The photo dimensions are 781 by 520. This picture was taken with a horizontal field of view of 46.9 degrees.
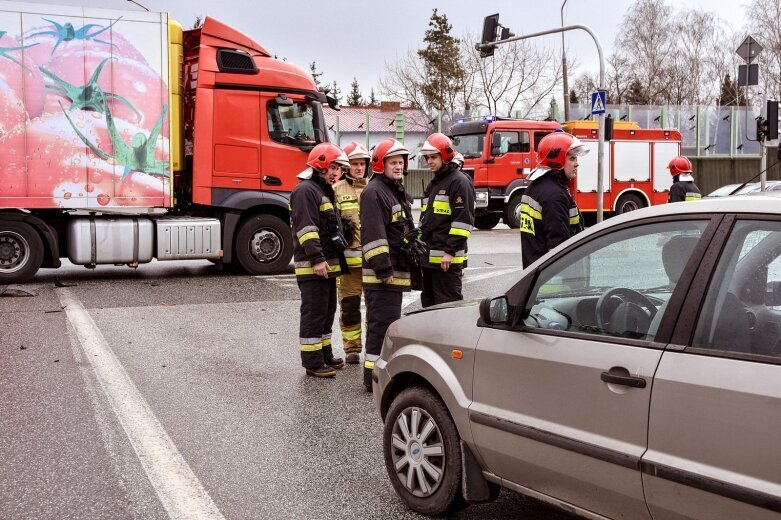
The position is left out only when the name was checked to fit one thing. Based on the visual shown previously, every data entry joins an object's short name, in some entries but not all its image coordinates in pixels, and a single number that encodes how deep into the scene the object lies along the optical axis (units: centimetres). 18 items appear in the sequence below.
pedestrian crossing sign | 2053
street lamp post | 3366
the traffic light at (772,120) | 1491
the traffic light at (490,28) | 2386
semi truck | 1188
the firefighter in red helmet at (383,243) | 618
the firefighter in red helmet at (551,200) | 600
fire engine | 2233
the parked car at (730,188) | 1720
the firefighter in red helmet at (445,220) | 639
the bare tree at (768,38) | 5322
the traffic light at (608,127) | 2088
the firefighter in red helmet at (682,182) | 1034
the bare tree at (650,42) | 5859
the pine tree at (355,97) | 10150
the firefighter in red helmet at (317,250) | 688
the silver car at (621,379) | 267
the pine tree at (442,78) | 4997
